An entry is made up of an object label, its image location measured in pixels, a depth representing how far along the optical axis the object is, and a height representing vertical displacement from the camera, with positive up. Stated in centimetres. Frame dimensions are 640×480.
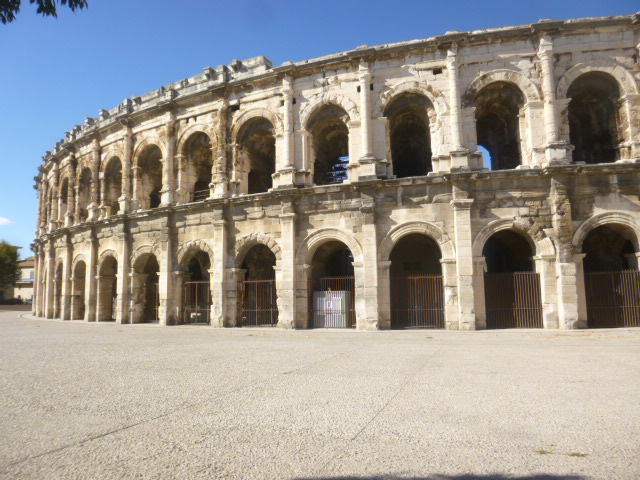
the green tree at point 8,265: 3741 +191
